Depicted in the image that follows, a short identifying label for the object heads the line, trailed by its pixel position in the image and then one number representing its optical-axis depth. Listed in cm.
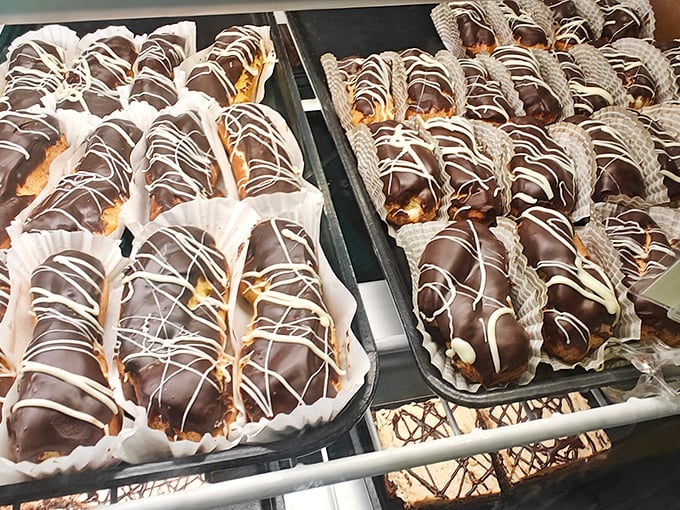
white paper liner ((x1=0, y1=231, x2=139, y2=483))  29
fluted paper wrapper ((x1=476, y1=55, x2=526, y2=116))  58
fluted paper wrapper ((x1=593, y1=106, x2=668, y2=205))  51
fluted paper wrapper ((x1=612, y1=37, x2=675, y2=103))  62
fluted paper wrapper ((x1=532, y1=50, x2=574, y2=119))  59
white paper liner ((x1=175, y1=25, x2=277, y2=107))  58
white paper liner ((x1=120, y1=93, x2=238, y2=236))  45
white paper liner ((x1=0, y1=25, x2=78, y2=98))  56
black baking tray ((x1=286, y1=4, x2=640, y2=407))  38
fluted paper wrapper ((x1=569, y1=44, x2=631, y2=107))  61
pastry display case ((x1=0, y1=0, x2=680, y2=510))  29
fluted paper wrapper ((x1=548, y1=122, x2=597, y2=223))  50
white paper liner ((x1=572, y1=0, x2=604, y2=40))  70
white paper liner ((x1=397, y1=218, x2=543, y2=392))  38
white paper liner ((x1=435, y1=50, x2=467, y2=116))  58
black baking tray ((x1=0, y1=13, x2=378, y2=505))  30
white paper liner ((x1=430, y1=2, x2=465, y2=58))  65
